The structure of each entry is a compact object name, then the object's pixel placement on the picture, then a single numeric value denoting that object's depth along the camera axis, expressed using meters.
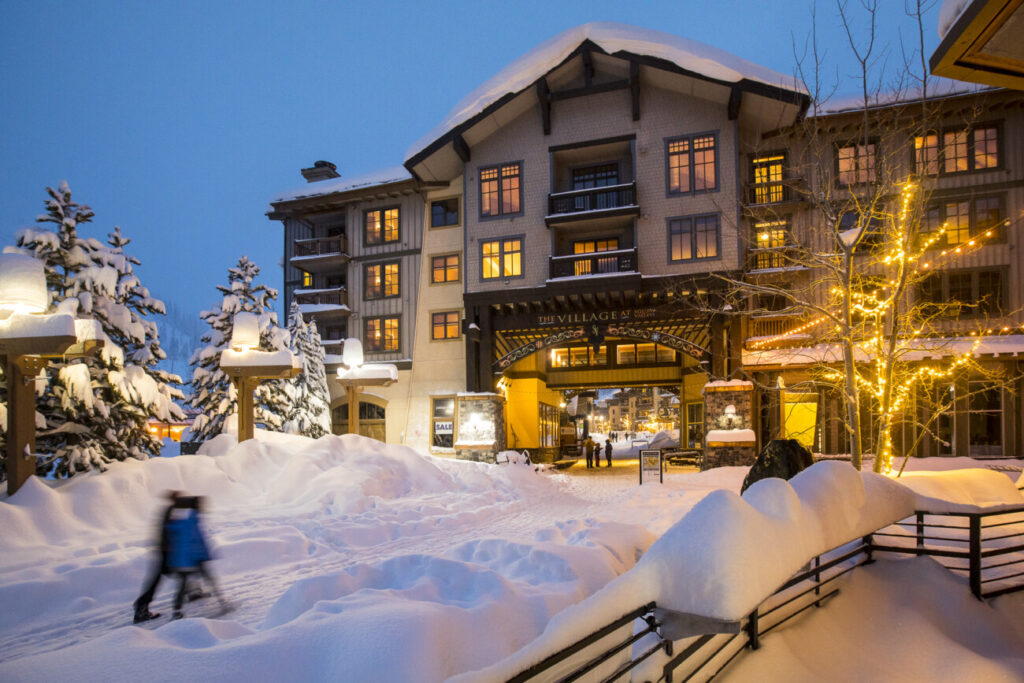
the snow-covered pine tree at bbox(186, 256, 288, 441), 22.48
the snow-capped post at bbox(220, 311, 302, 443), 15.10
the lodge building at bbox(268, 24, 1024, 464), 22.08
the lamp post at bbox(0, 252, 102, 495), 9.92
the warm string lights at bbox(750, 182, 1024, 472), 10.09
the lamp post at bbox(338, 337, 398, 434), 19.92
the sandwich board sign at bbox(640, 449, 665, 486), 18.97
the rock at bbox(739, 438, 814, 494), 7.83
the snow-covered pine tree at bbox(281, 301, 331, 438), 25.88
